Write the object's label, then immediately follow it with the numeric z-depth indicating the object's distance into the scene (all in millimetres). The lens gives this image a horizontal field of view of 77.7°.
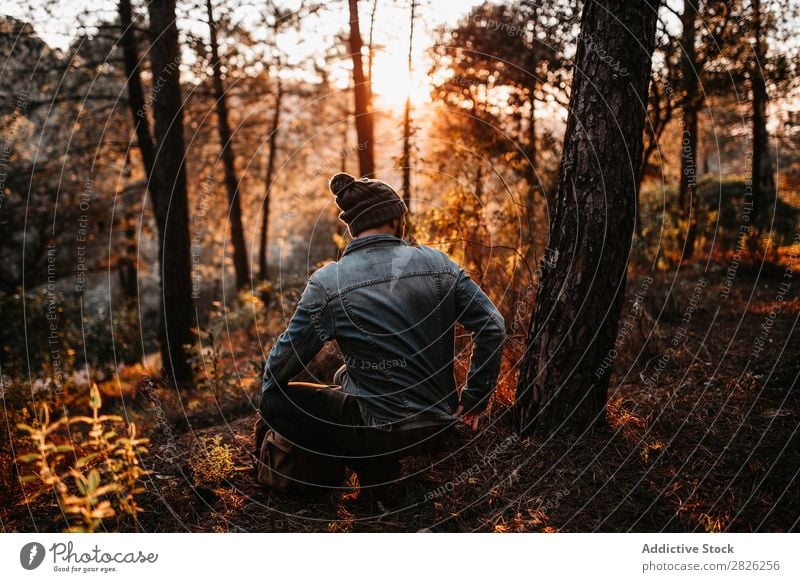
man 2795
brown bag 3027
